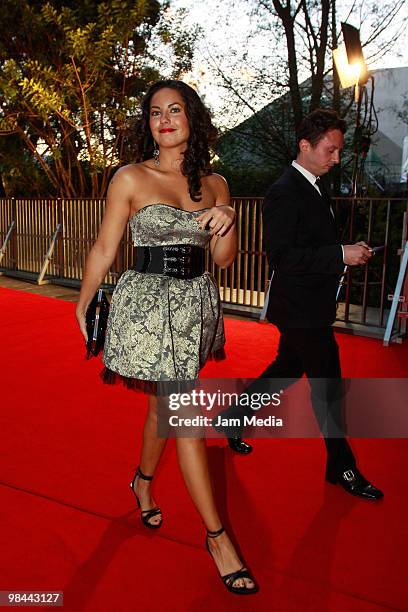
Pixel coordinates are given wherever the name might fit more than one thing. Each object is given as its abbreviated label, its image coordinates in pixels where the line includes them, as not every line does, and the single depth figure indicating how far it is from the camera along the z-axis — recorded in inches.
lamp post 267.6
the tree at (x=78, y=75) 389.1
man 98.0
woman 78.0
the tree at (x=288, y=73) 498.3
